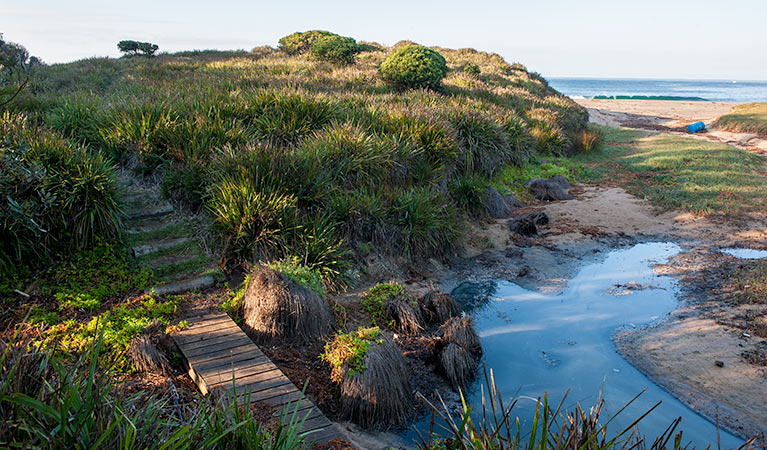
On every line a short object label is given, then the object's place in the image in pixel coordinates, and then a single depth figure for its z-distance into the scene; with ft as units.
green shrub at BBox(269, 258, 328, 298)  19.97
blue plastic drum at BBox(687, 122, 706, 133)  94.38
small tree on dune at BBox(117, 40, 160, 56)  103.24
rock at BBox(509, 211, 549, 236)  34.50
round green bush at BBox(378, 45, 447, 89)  57.41
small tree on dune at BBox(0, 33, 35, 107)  16.67
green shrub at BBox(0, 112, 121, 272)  19.79
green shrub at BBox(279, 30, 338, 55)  93.30
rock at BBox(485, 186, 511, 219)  37.32
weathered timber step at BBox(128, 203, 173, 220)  24.83
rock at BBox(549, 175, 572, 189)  46.21
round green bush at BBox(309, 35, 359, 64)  78.28
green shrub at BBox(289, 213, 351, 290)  23.76
